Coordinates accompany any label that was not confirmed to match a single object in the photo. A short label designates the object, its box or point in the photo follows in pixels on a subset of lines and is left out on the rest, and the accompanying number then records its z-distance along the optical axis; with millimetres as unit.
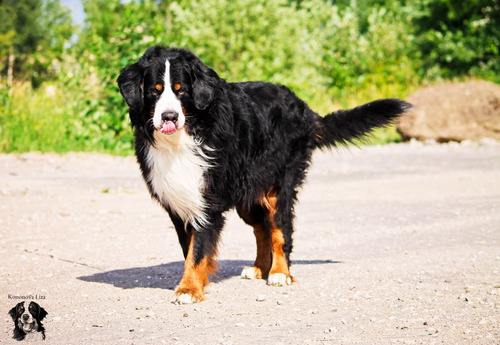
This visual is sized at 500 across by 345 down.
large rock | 16609
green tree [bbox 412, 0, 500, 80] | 21250
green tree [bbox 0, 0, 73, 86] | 29266
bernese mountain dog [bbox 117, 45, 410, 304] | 4488
